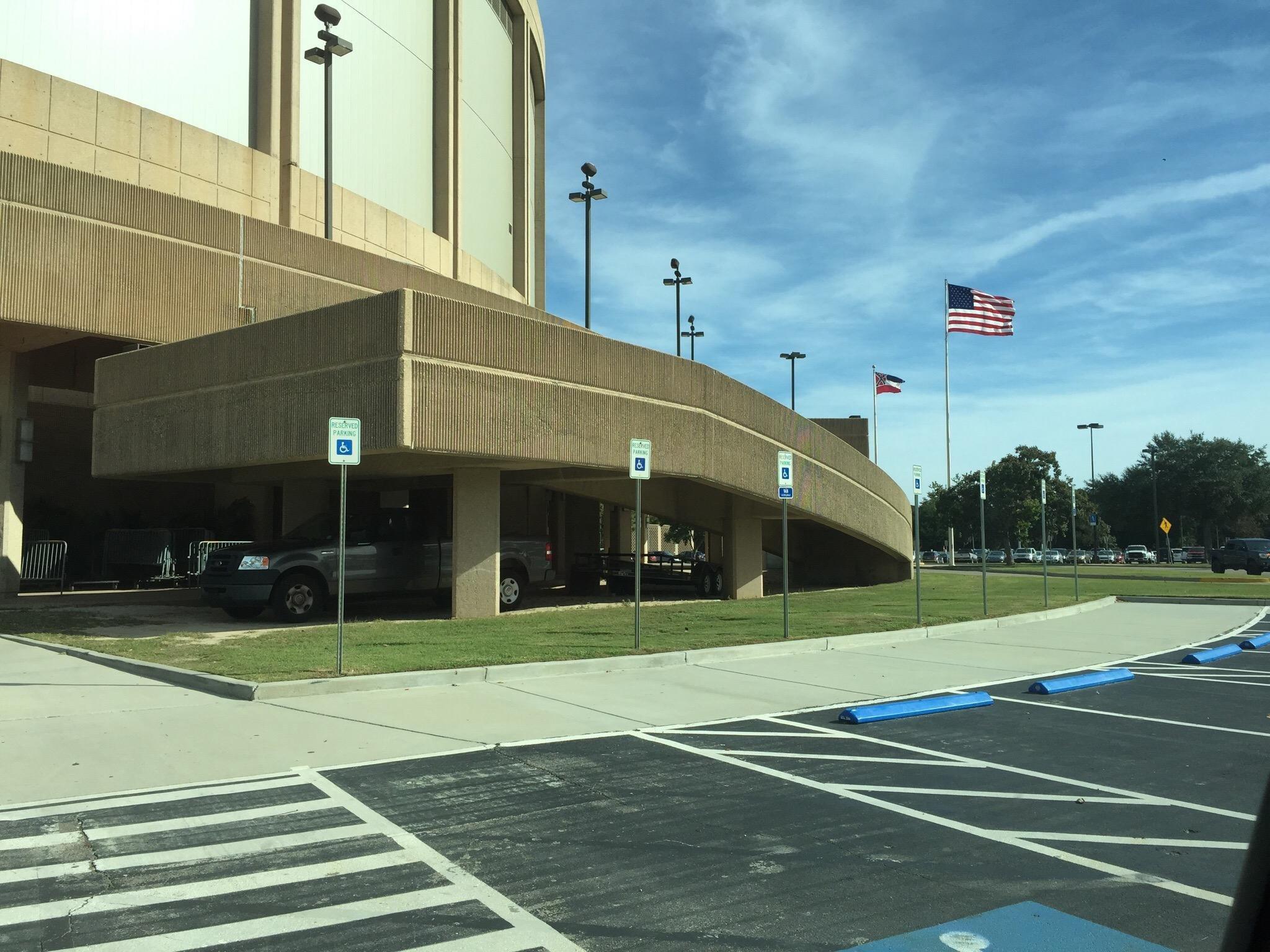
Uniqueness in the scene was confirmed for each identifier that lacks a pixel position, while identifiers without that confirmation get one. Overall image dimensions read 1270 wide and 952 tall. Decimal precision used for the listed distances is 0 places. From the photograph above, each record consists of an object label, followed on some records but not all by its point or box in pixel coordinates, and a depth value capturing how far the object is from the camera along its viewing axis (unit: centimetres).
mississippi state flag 4622
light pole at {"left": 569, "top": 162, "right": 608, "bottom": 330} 3559
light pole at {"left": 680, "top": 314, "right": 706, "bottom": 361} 5100
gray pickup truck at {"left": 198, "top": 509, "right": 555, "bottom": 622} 1688
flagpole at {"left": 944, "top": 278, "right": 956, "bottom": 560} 4978
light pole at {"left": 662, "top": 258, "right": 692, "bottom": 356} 4241
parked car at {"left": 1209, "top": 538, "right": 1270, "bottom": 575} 4484
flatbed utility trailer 2538
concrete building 1731
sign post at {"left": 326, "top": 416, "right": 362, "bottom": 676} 1151
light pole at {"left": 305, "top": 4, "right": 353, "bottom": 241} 2377
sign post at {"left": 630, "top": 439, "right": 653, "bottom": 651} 1457
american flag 3978
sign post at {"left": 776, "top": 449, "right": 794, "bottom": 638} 1559
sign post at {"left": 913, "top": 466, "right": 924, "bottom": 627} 1783
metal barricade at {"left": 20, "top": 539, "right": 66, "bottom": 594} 2412
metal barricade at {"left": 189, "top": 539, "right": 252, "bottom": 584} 2608
